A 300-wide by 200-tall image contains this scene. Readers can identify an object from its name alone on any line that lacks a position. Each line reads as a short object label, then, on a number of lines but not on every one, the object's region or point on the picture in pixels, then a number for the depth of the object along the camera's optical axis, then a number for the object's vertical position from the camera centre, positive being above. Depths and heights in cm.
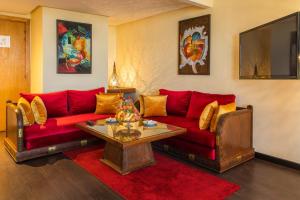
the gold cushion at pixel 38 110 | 341 -26
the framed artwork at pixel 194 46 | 395 +78
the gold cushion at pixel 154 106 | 405 -24
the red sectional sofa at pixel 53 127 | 315 -49
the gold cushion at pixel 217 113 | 296 -26
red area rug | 236 -97
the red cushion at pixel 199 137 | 289 -56
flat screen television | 245 +48
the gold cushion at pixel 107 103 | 416 -19
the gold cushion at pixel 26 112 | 322 -27
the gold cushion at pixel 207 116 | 310 -30
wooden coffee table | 268 -50
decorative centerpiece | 300 -25
